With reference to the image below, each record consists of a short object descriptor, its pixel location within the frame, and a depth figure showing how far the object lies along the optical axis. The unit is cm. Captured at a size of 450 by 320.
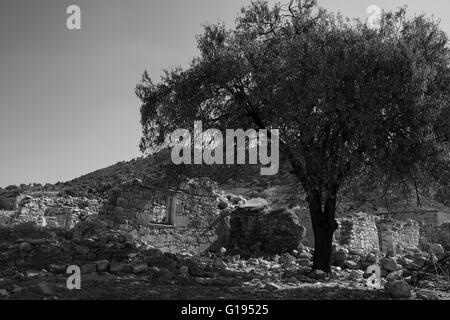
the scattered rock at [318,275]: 1105
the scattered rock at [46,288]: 738
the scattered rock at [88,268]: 964
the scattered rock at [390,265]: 1374
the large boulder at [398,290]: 844
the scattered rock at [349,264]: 1453
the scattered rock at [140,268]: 1002
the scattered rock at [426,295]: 841
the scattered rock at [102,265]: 988
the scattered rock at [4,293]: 702
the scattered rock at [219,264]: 1224
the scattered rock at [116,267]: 993
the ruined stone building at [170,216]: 1450
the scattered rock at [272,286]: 898
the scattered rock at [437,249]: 1878
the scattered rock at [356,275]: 1193
